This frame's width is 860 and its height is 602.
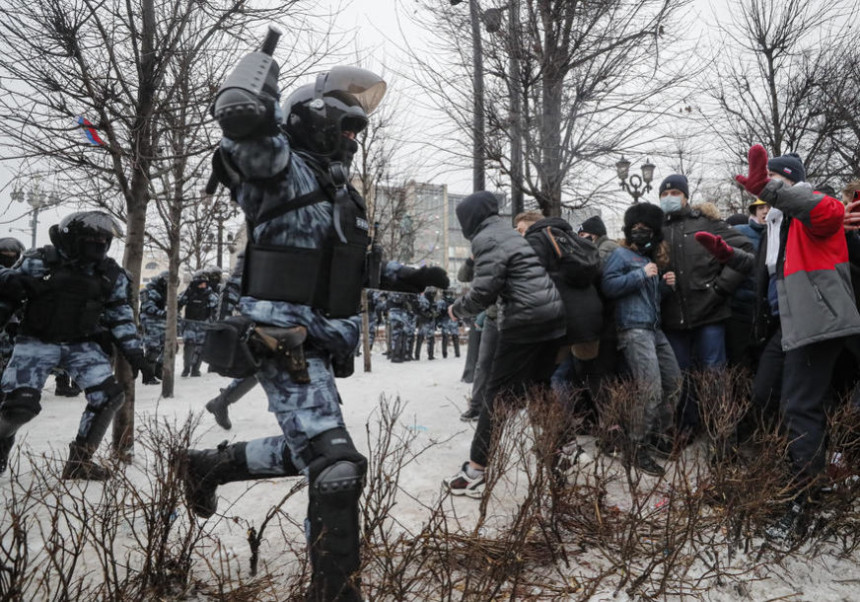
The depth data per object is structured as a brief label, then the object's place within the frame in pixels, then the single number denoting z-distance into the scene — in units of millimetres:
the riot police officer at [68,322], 3709
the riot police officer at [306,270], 1877
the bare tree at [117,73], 3432
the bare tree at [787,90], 8984
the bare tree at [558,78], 5898
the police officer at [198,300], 10148
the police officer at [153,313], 9727
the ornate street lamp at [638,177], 8194
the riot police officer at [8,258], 6012
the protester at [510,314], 3320
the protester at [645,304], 3775
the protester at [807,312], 2525
